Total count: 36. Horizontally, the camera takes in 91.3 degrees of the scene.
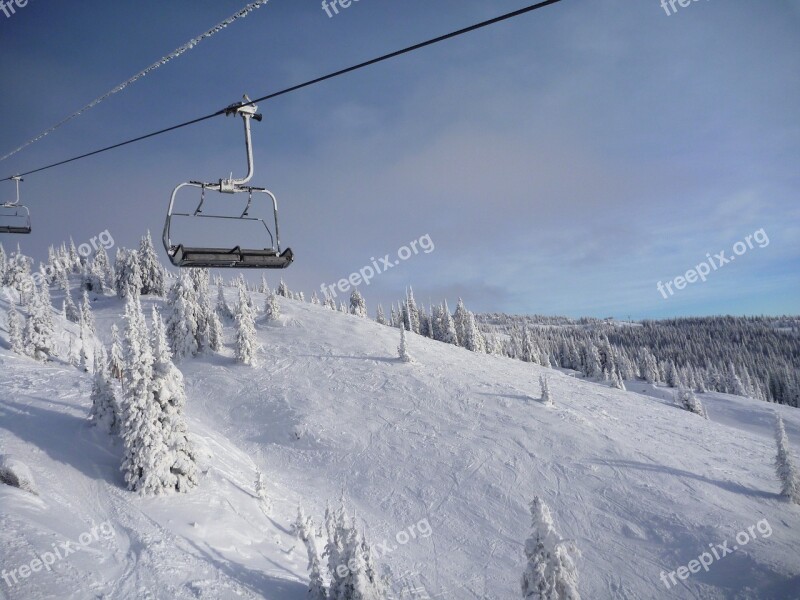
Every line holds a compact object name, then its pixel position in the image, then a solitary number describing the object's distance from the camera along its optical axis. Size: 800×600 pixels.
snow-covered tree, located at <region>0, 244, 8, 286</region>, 76.03
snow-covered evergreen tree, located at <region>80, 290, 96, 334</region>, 62.84
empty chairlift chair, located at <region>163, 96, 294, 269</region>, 6.13
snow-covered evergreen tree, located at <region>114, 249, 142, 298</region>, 75.31
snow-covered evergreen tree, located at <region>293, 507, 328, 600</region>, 13.38
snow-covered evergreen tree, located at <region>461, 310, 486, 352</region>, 77.75
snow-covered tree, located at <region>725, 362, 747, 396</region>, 99.75
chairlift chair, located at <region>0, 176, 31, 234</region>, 11.09
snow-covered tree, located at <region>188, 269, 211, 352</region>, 50.59
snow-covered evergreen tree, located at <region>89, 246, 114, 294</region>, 84.12
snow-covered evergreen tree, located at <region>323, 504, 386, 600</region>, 12.97
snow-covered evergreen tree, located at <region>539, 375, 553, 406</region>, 37.34
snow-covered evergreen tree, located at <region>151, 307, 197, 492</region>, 19.19
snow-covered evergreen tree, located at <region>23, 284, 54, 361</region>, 42.84
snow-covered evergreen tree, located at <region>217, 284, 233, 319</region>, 65.92
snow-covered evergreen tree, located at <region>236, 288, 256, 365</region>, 46.53
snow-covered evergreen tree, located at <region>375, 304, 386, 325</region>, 113.81
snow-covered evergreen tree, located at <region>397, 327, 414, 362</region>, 47.97
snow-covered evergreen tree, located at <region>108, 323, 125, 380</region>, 37.06
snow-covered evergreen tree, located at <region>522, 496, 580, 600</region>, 11.87
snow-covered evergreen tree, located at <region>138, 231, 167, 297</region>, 76.97
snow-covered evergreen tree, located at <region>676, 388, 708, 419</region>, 65.25
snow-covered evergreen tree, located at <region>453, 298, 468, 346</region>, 82.04
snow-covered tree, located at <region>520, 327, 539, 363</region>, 97.44
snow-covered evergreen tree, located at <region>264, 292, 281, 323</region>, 63.66
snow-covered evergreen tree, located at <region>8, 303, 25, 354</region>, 41.84
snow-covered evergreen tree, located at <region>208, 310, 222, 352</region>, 50.66
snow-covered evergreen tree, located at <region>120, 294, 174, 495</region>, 18.14
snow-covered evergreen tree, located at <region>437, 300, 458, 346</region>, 81.18
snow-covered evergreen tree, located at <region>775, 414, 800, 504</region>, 23.94
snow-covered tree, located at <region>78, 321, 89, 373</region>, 44.93
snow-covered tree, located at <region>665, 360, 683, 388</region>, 97.16
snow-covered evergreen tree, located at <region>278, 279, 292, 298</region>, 117.56
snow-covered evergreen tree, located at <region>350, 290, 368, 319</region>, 100.94
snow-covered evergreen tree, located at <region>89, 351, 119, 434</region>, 21.34
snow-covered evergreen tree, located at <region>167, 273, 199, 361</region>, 49.06
